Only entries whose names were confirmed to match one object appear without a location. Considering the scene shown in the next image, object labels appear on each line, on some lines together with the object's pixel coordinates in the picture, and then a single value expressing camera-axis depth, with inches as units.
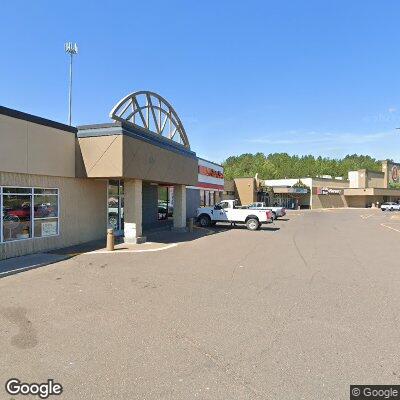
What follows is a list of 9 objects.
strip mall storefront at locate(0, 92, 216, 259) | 479.2
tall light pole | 1172.2
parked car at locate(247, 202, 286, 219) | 1365.5
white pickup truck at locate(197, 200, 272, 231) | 928.3
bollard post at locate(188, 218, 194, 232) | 874.5
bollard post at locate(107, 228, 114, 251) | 542.5
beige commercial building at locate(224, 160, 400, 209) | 2623.0
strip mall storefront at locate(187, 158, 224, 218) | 1248.2
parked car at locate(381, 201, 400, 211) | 2519.7
